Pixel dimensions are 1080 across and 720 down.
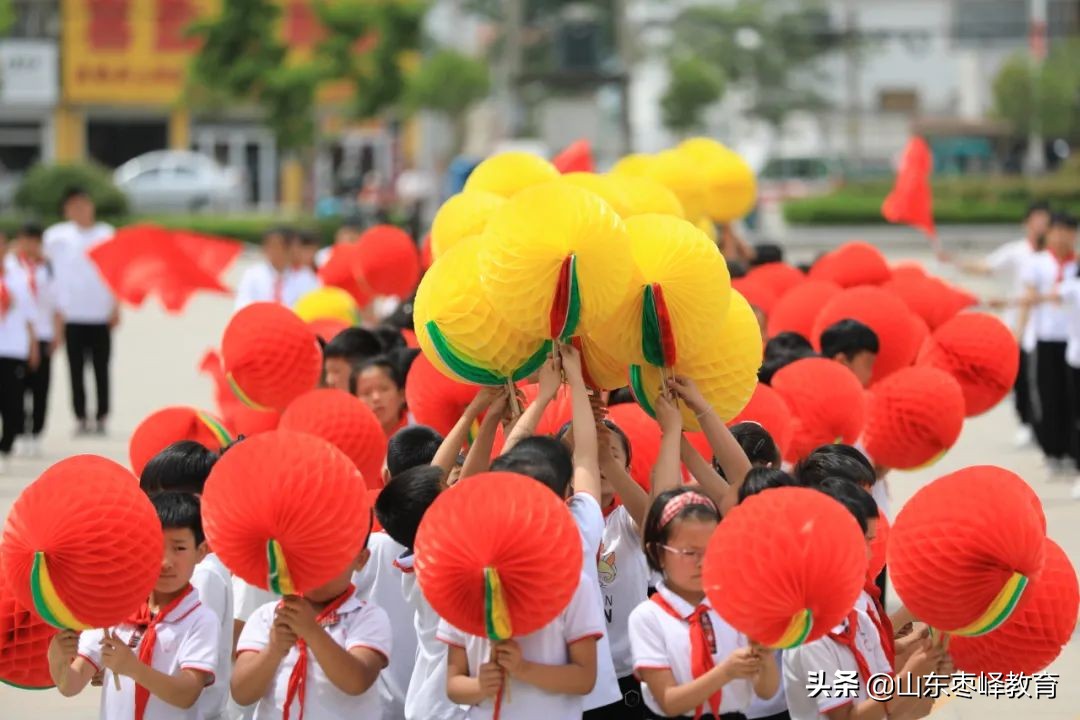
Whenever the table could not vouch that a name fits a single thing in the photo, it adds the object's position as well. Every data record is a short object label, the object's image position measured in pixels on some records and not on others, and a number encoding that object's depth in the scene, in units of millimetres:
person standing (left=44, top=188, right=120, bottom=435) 24141
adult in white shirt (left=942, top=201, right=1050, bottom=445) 22047
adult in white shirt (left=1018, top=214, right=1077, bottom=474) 21547
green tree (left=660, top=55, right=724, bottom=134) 77875
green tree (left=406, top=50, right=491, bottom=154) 78000
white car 73562
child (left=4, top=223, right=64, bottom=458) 23016
